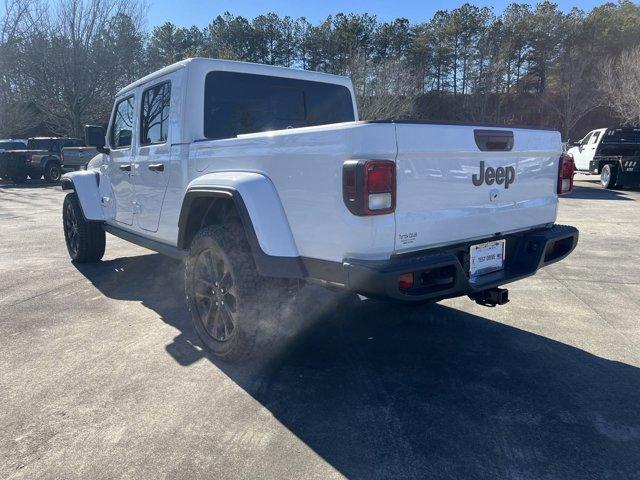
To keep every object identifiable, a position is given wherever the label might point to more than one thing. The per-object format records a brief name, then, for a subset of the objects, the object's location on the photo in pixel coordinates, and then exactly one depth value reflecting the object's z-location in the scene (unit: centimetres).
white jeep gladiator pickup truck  258
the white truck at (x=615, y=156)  1529
